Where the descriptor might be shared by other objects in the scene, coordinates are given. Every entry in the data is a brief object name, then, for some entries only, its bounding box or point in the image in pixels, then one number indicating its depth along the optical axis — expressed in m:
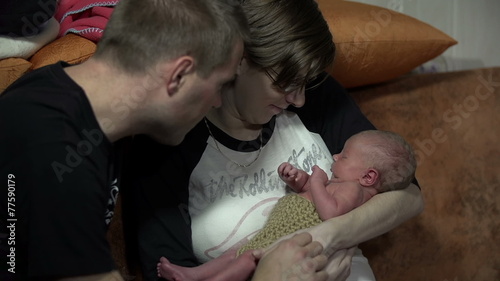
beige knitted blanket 1.54
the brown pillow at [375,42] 1.96
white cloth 1.51
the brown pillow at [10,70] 1.49
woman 1.48
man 1.11
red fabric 1.63
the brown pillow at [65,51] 1.55
